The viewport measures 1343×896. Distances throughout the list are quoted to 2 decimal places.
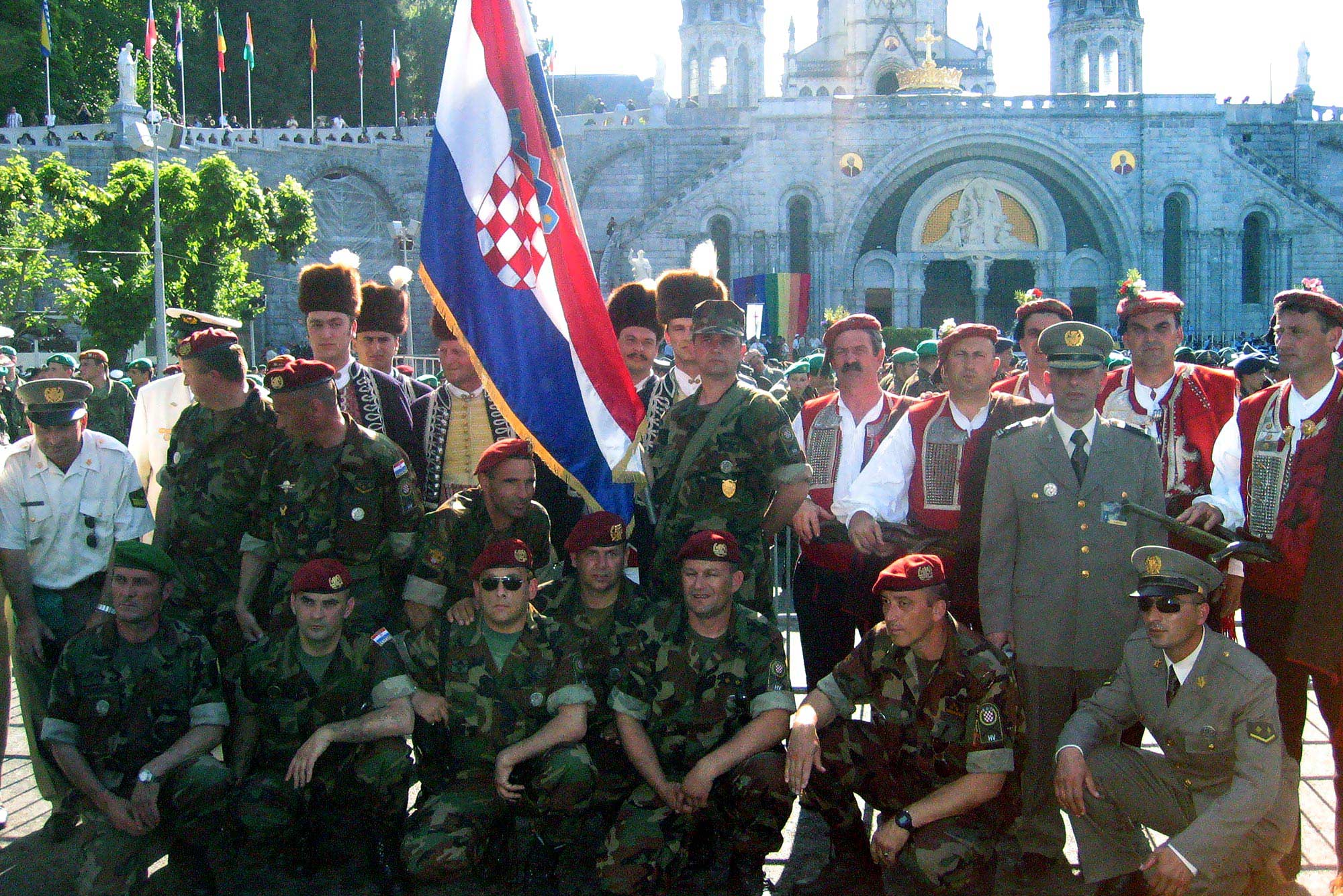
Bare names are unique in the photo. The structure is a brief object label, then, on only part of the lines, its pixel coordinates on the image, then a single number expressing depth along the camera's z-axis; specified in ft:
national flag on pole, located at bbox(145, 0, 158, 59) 95.25
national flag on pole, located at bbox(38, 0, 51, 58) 101.86
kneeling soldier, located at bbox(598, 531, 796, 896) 15.14
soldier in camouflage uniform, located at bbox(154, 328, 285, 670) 18.30
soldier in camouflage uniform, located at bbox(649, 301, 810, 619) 17.15
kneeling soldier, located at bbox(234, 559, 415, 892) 15.48
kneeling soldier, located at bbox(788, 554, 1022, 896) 14.11
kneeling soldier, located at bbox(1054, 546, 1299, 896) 13.35
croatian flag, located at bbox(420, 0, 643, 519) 16.89
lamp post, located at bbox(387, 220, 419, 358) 73.56
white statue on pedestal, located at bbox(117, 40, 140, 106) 106.32
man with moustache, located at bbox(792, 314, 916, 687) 18.17
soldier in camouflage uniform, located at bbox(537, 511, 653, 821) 16.40
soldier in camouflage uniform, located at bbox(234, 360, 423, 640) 17.25
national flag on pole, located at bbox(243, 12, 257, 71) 116.47
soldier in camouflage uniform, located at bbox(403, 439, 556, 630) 17.26
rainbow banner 94.94
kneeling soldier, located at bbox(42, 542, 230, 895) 15.07
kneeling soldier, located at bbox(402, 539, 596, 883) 15.42
